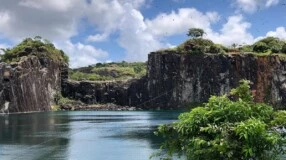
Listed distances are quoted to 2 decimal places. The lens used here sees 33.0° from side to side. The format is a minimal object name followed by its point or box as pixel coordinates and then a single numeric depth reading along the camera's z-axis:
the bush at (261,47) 144.73
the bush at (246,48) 150.50
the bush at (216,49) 143.52
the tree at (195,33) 157.62
